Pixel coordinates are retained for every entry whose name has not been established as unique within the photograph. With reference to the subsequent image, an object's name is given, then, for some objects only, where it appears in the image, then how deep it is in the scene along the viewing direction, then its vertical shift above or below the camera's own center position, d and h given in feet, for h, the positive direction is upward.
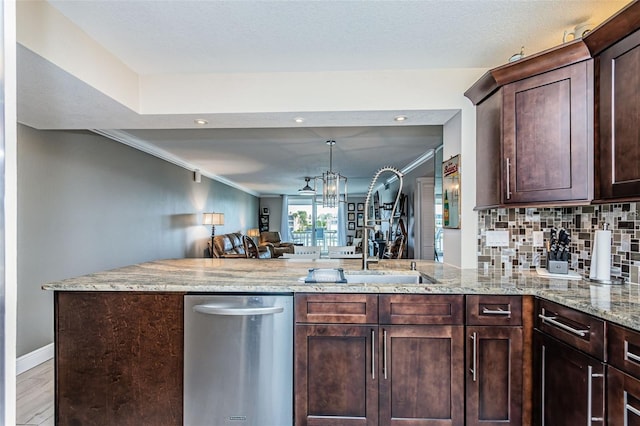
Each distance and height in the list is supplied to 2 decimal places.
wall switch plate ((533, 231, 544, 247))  7.88 -0.62
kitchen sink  7.48 -1.44
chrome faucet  7.48 -0.46
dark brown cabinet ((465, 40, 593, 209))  5.93 +1.58
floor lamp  21.07 -0.37
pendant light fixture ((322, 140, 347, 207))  17.48 +1.19
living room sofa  21.36 -2.44
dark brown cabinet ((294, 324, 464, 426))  5.93 -2.87
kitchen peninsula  6.09 -2.24
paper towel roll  6.12 -0.79
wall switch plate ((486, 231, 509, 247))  8.03 -0.63
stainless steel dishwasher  6.09 -2.68
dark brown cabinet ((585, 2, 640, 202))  4.92 +1.66
